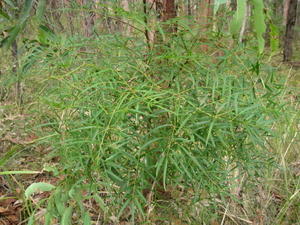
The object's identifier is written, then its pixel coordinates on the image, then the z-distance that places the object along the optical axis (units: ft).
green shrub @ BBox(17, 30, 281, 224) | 3.18
